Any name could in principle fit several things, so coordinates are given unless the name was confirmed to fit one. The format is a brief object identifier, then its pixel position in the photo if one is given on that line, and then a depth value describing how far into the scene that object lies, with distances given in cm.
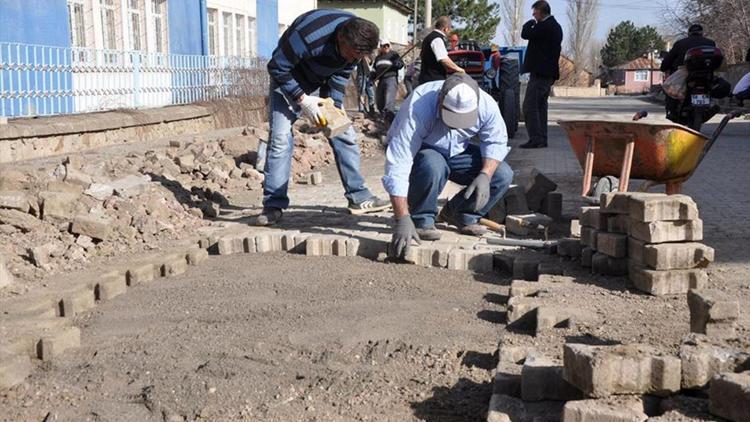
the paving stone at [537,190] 631
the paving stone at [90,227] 547
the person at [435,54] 955
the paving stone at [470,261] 511
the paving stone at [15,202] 545
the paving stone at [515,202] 627
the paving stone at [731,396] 228
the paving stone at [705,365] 260
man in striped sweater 593
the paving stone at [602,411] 244
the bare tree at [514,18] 6016
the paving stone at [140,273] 491
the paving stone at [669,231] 421
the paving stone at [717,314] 320
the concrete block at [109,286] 462
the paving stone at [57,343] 371
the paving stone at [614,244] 454
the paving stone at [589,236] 475
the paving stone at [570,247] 495
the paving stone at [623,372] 254
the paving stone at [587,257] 479
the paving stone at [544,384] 278
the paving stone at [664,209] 421
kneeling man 517
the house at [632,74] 6844
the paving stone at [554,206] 606
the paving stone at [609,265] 460
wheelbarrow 582
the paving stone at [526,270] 490
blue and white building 974
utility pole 2808
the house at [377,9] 3794
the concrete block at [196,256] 537
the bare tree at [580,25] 6450
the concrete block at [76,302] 435
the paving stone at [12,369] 335
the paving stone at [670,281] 423
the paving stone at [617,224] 452
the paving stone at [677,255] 423
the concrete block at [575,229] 559
